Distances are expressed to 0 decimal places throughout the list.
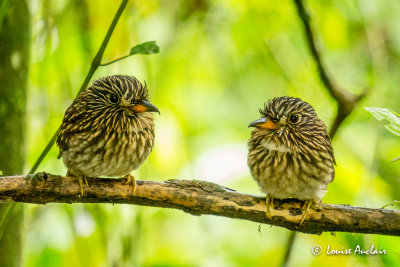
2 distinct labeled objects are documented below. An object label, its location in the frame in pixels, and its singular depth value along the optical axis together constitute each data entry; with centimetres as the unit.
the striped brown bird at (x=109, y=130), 673
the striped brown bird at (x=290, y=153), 659
